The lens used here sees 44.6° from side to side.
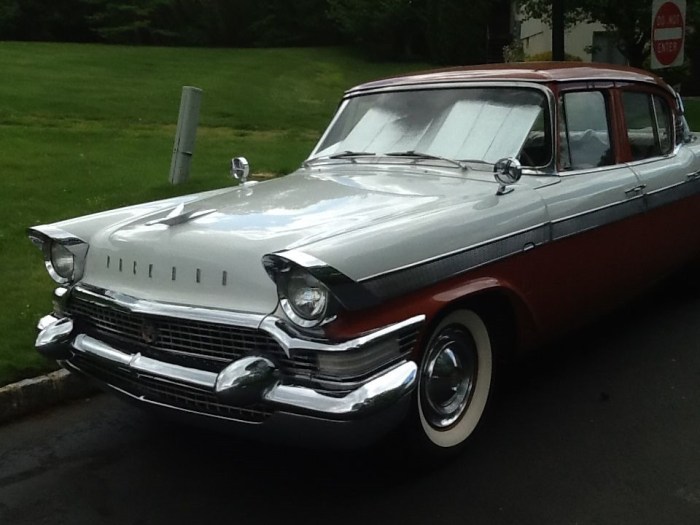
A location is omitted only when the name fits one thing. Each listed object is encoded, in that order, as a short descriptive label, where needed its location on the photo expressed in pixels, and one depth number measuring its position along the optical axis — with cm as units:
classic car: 303
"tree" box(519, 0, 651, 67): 1433
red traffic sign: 899
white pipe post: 834
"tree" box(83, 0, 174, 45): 4116
